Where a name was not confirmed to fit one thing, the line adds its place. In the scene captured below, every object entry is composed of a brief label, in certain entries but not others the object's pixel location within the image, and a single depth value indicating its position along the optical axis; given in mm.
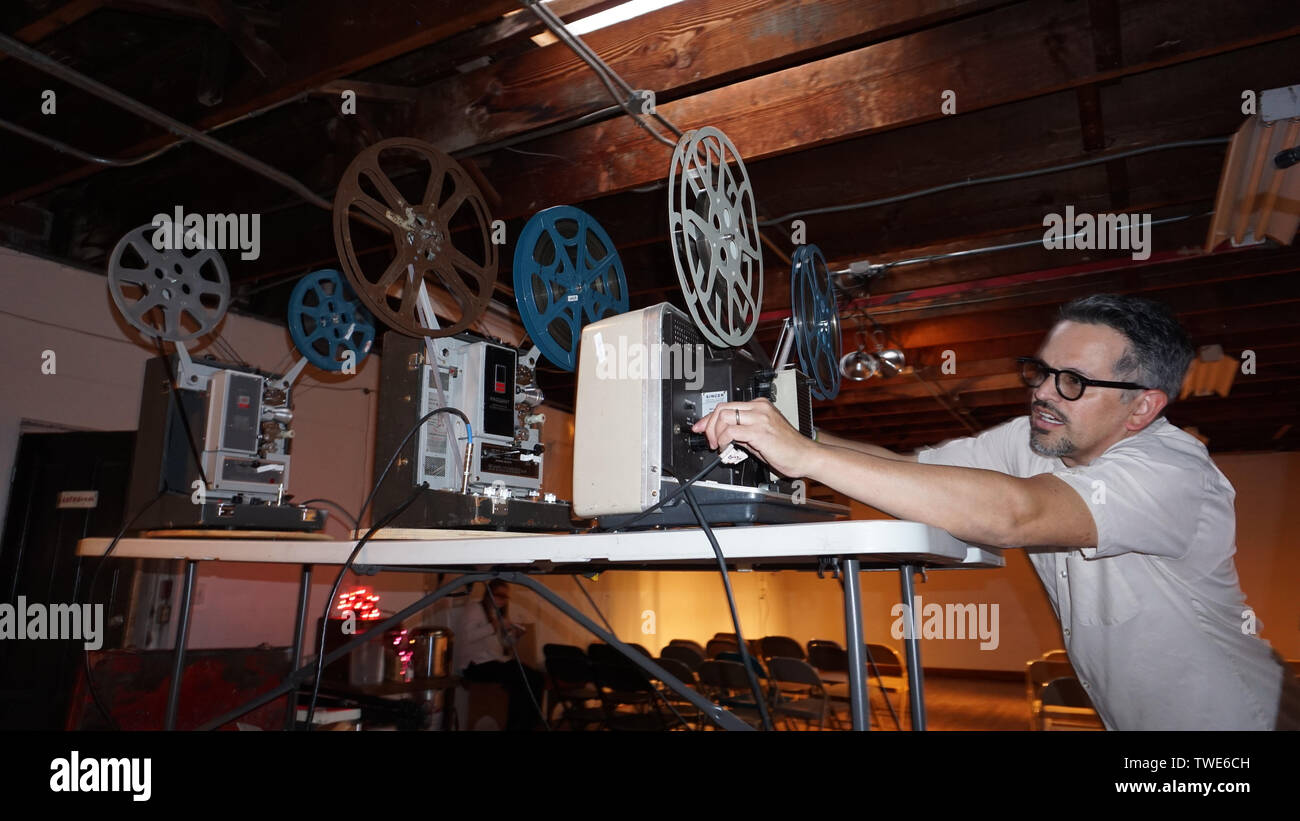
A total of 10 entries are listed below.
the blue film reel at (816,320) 2014
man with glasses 1233
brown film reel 1981
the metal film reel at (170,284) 2520
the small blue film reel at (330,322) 2998
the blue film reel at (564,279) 1945
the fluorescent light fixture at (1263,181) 2625
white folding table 1158
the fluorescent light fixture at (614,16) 2992
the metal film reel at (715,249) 1569
